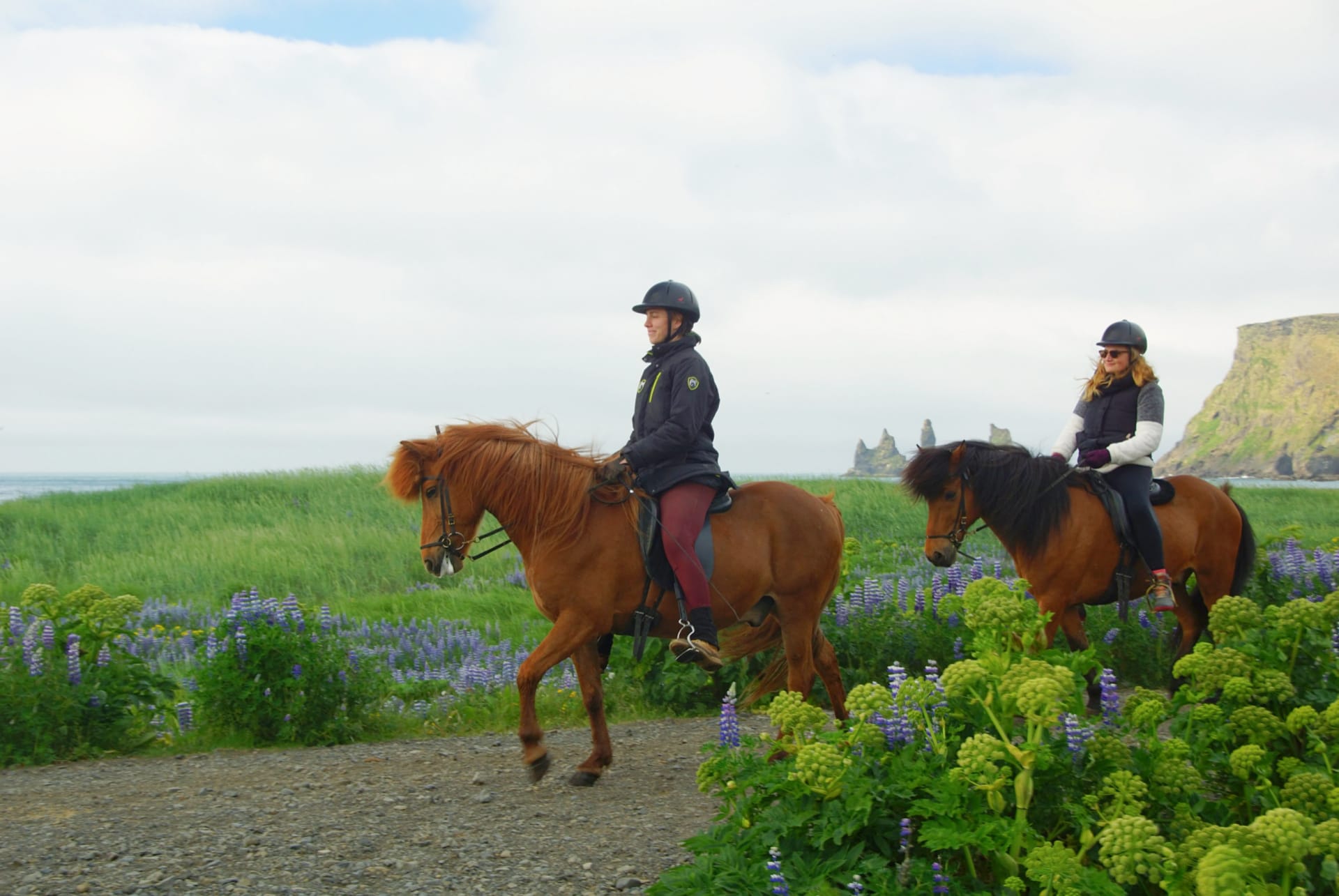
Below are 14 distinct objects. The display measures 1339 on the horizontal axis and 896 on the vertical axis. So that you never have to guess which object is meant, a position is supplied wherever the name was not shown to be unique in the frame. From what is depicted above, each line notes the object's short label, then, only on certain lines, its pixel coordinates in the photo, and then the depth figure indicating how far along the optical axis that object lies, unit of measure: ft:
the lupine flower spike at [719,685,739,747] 16.31
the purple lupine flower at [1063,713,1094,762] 11.99
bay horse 25.21
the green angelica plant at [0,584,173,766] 22.58
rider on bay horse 25.59
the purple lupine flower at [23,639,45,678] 23.02
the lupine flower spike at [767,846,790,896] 11.05
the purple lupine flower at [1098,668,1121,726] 13.91
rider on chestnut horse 20.10
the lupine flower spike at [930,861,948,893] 11.11
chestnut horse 19.77
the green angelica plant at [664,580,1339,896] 10.58
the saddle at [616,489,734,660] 20.35
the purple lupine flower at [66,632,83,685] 23.21
